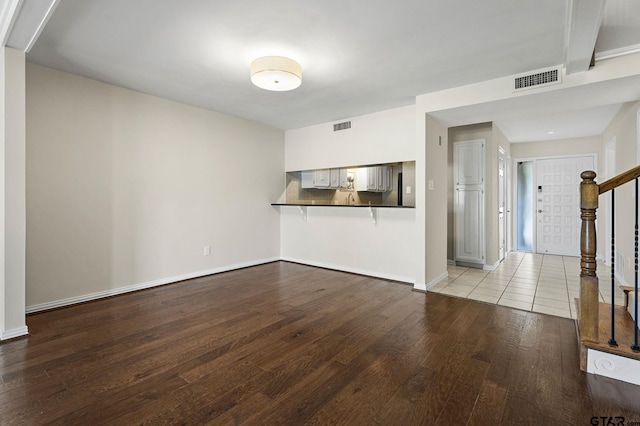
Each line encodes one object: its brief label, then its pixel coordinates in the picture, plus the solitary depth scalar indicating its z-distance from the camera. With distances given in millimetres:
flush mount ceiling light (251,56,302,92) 2707
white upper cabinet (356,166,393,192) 4484
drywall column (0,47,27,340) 2438
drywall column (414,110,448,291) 3754
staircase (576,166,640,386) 1851
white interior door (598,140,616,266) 4906
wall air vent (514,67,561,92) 2898
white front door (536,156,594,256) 6258
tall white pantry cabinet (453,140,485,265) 5105
